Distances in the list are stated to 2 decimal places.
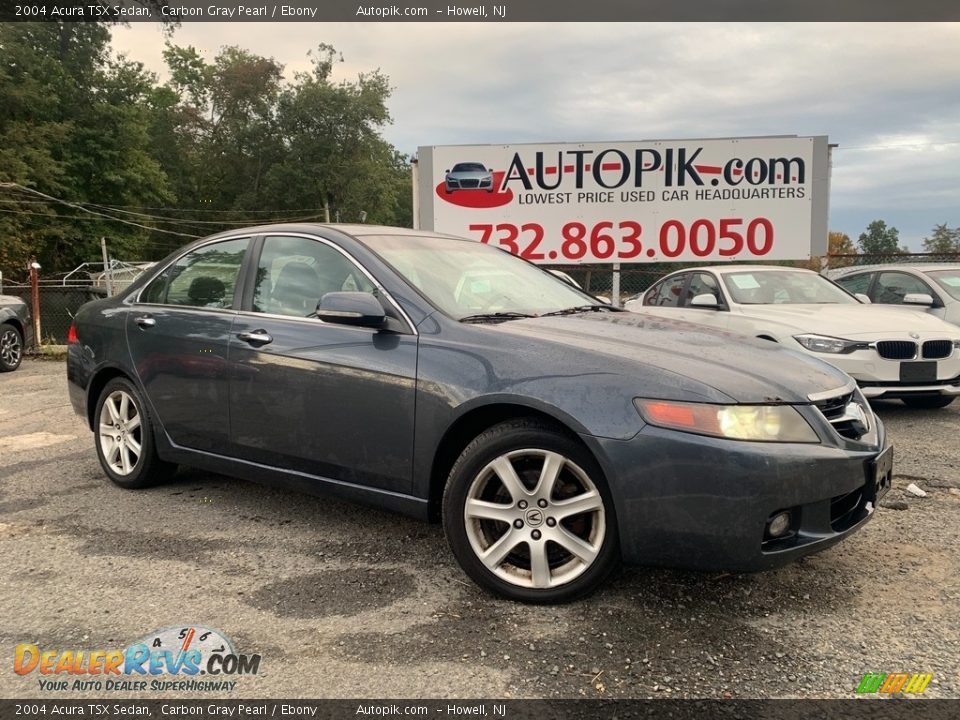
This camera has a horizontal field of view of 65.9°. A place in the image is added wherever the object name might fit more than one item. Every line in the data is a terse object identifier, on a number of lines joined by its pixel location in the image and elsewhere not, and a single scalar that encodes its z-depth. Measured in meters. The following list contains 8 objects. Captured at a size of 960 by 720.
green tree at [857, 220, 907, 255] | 97.66
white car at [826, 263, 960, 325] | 8.04
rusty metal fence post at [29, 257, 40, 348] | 13.01
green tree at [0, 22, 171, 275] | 34.19
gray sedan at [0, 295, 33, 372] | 10.38
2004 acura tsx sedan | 2.56
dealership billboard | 12.03
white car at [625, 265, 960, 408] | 6.20
